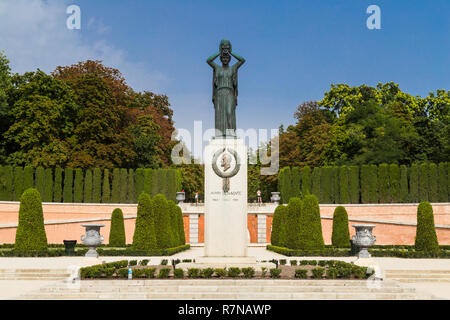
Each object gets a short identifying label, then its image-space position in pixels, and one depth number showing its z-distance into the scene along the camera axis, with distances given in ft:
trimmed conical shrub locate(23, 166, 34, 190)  125.80
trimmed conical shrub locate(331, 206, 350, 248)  88.28
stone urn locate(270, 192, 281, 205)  141.94
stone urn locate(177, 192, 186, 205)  137.28
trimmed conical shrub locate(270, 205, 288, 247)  85.97
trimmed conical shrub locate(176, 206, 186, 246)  92.38
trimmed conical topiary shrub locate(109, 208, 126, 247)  89.10
